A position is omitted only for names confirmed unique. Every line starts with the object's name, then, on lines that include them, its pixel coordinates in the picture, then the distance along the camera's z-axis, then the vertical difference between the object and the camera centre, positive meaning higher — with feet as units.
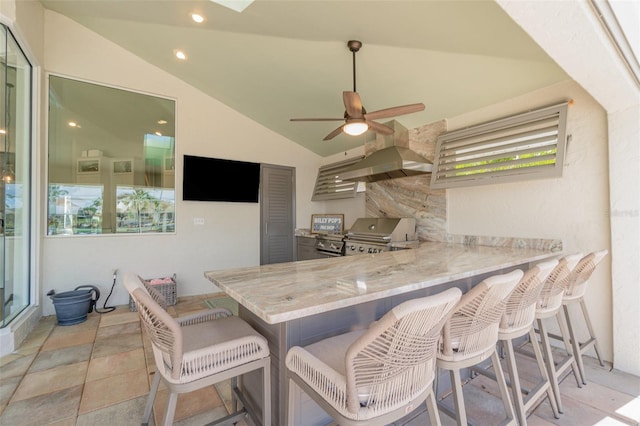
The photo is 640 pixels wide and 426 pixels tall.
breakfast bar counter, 3.64 -1.11
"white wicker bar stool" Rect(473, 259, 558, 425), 4.99 -2.02
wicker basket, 12.44 -3.42
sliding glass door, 8.60 +1.29
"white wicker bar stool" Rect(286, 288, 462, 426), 2.88 -1.80
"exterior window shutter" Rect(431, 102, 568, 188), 8.44 +2.24
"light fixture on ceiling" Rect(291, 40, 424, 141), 7.83 +3.04
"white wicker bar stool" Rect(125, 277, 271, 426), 3.59 -1.96
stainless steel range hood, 10.98 +2.16
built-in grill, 11.89 -0.95
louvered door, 16.62 +0.08
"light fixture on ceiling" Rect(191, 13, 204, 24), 9.19 +6.62
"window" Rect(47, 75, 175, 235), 11.62 +2.49
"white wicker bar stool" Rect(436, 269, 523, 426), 3.97 -1.73
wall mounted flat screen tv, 14.06 +1.90
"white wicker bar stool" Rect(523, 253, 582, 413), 5.88 -1.96
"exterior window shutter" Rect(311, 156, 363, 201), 16.14 +1.89
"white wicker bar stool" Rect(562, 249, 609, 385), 6.73 -1.84
